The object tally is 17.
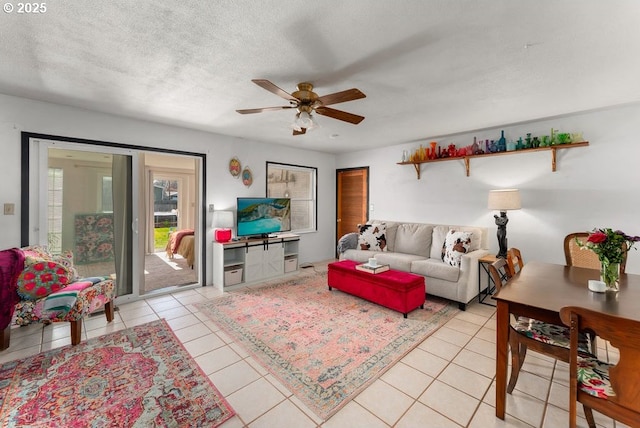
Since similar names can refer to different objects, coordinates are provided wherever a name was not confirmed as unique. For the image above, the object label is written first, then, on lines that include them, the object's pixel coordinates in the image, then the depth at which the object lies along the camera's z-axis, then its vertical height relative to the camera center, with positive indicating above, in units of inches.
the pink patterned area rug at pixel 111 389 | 66.1 -50.2
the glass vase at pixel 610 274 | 66.6 -15.1
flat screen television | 175.8 -2.0
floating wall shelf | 131.3 +34.0
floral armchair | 93.9 -30.1
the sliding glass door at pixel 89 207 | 119.2 +2.7
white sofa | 132.6 -26.1
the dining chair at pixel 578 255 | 98.4 -15.3
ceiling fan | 85.2 +36.7
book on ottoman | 135.7 -28.1
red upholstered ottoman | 121.7 -35.9
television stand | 161.9 -30.8
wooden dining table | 58.5 -19.9
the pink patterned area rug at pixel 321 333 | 79.7 -48.1
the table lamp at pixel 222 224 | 165.0 -6.9
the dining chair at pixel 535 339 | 64.2 -31.5
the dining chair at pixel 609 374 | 45.0 -29.7
